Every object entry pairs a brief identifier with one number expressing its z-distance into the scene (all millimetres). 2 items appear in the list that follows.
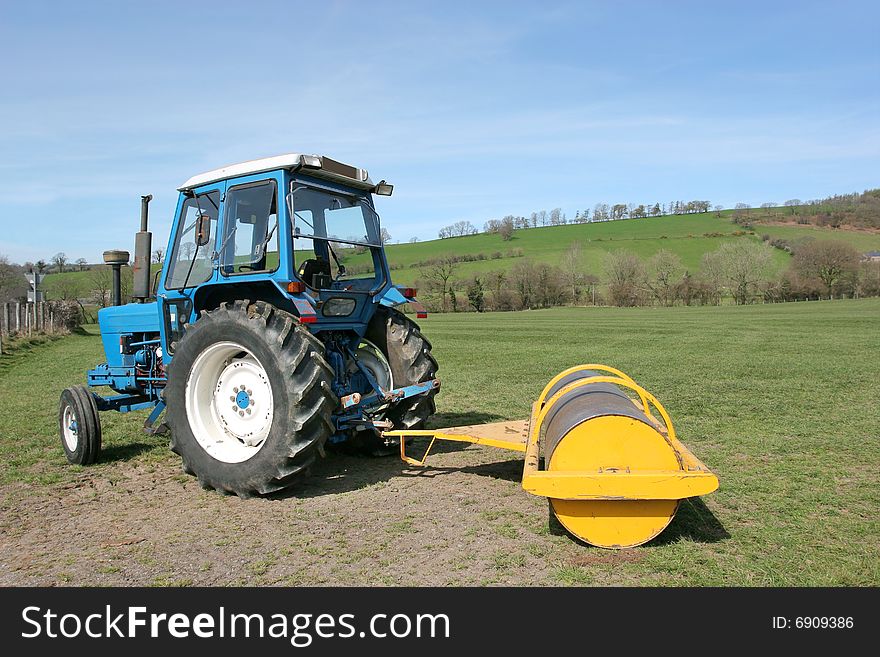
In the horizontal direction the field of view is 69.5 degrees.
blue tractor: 5152
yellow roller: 4012
